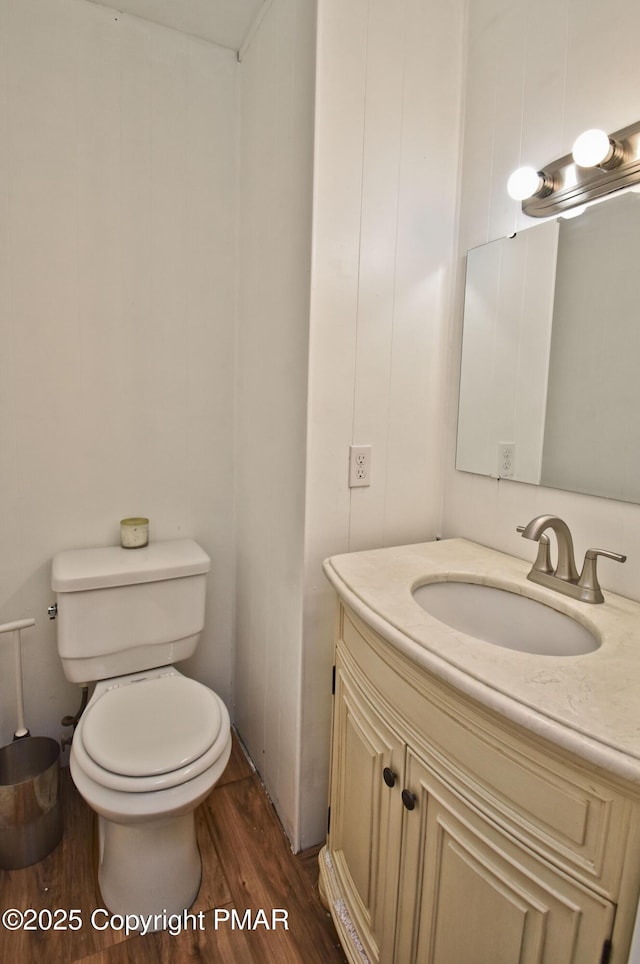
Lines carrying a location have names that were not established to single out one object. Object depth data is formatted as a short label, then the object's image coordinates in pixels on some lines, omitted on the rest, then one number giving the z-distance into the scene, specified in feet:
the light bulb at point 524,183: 3.70
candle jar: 5.39
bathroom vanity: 1.89
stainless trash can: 4.40
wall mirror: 3.37
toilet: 3.74
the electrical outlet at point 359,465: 4.46
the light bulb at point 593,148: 3.14
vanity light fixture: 3.17
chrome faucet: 3.23
